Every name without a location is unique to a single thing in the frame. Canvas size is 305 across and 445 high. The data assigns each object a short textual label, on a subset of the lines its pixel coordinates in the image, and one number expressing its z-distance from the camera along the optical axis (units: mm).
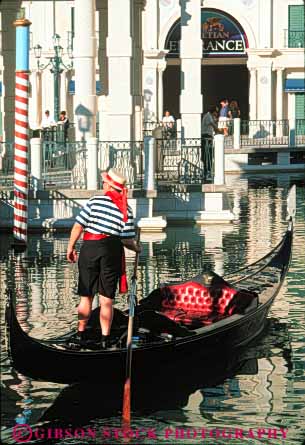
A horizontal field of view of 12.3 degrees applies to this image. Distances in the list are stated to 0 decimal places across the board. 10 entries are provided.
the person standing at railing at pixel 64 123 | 28530
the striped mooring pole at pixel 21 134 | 19188
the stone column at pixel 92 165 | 21188
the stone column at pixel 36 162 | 21359
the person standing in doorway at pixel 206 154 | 23156
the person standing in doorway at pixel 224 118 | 40516
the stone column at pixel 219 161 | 22750
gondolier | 11773
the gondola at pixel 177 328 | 10711
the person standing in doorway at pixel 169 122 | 37238
